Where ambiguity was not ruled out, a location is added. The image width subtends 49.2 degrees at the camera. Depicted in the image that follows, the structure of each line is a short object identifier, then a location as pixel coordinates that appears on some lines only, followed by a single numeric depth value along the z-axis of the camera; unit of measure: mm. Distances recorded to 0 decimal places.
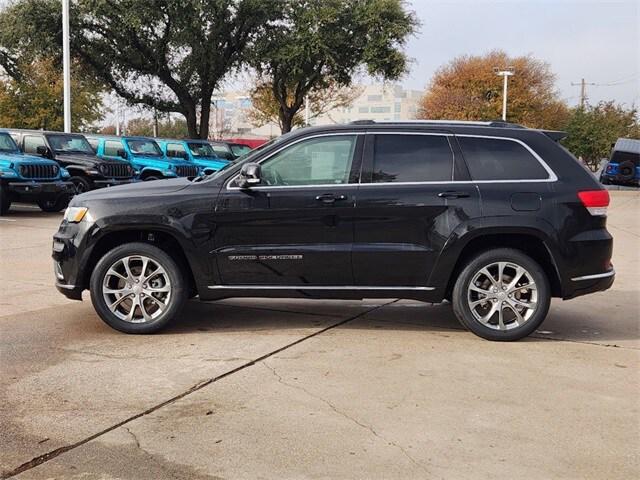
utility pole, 69344
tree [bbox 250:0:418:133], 28188
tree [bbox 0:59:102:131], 37891
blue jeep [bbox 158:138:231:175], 21672
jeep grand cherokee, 5781
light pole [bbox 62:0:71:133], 22734
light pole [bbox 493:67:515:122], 44416
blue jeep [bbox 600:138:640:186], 31281
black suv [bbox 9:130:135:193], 16875
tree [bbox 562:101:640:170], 47781
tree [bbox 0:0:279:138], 26625
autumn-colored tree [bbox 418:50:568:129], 53253
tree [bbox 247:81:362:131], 48294
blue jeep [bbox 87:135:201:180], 19828
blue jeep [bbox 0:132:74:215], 15344
